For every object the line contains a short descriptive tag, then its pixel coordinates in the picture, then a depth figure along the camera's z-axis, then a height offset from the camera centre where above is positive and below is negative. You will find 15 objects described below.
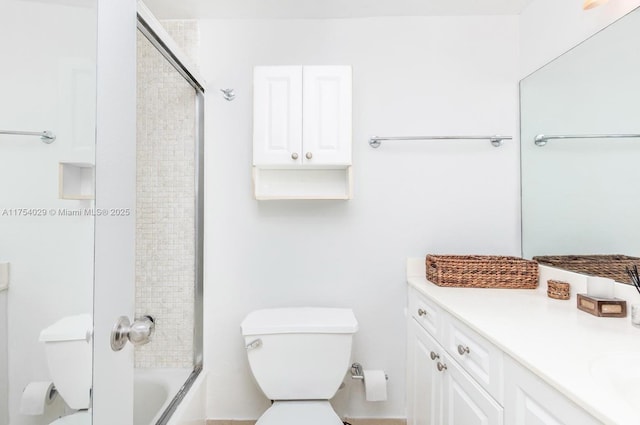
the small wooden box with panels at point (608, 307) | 1.15 -0.30
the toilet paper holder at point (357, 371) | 1.75 -0.80
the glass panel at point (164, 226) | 1.42 -0.04
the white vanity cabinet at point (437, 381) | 1.07 -0.61
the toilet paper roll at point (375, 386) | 1.71 -0.86
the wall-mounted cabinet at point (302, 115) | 1.65 +0.51
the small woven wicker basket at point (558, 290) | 1.40 -0.30
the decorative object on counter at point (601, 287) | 1.23 -0.25
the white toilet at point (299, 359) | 1.50 -0.63
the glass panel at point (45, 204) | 0.52 +0.03
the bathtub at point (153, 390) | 1.32 -0.76
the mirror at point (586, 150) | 1.21 +0.29
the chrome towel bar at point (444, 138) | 1.80 +0.44
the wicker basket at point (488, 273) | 1.59 -0.26
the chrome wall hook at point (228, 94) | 1.83 +0.68
